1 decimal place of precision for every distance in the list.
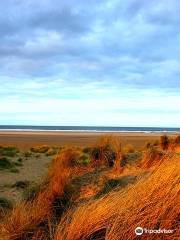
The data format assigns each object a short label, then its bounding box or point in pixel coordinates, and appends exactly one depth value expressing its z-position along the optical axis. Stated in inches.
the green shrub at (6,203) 338.8
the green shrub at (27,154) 831.3
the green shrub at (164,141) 723.1
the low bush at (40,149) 996.1
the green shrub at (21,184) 460.5
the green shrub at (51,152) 896.8
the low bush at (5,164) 640.9
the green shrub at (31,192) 345.0
